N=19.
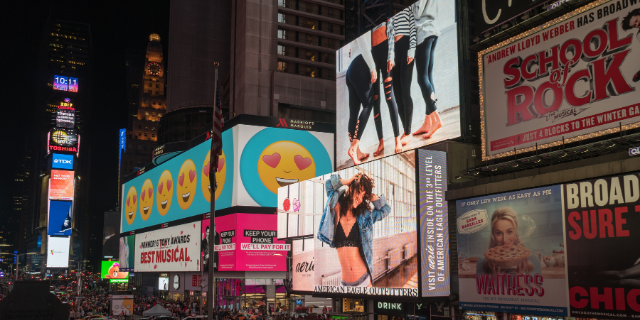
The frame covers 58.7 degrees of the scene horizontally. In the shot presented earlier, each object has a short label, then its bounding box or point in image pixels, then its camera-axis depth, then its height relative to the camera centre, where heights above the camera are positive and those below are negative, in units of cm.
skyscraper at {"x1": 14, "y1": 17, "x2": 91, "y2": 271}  18080 +1292
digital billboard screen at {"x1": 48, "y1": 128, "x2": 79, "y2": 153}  17788 +3342
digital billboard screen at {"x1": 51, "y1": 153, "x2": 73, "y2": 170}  17338 +2588
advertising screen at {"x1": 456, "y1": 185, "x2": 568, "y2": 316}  2428 -24
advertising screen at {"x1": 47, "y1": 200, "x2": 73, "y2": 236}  16962 +883
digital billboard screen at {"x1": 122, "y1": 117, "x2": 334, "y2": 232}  5725 +859
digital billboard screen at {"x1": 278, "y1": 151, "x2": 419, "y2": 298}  3147 +112
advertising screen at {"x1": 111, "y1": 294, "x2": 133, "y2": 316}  4303 -439
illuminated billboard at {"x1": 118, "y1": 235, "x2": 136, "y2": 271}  9325 -94
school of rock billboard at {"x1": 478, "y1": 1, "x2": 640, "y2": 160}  2345 +746
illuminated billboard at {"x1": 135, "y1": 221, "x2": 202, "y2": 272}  6550 -34
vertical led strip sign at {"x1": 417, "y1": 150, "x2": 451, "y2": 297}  3006 +124
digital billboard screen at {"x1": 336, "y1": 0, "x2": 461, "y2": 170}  3409 +1053
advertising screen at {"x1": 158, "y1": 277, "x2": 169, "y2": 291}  7552 -492
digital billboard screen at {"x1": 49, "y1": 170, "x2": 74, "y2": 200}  16938 +1821
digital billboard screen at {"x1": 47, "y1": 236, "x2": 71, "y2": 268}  17388 -175
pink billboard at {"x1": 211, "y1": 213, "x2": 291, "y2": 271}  5550 +16
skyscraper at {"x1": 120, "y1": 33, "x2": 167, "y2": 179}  19400 +2707
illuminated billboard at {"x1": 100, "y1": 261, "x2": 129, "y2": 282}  8569 -399
